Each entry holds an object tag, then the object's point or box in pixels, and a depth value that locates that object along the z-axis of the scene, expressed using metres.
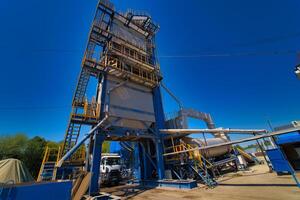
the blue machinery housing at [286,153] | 9.99
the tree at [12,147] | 21.37
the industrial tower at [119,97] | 9.87
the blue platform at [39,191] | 3.52
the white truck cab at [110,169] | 13.69
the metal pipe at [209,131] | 9.97
